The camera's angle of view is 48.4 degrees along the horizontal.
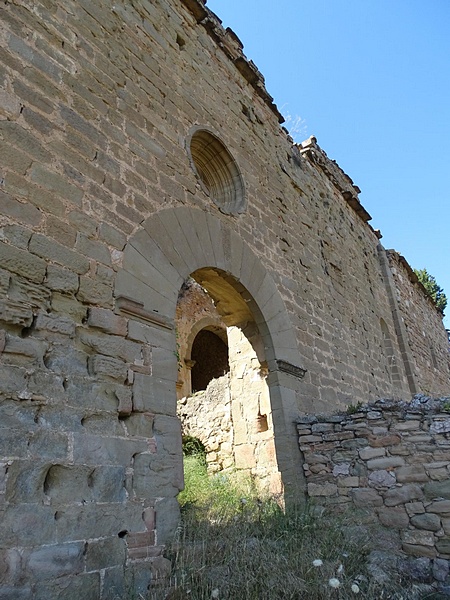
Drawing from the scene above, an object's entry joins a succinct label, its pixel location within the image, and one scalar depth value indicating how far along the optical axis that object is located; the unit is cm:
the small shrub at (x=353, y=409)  513
